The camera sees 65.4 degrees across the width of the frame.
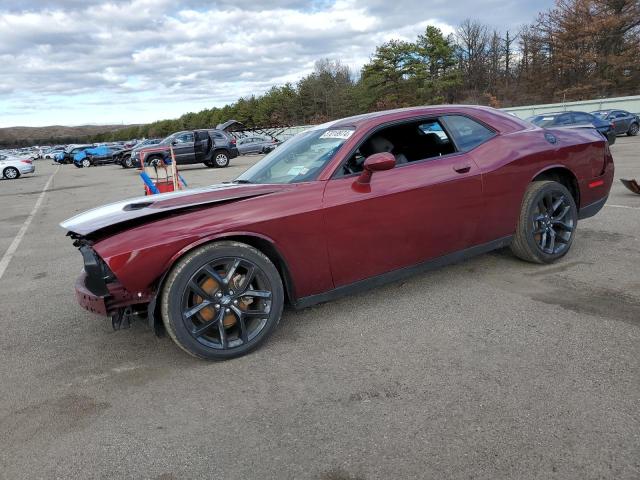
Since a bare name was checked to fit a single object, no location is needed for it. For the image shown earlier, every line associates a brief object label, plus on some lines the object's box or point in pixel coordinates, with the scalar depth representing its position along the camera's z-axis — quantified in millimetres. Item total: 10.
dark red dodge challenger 3037
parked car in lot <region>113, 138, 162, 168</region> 29881
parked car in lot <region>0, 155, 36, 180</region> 26844
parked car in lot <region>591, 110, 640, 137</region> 22469
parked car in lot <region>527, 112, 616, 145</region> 17391
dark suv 22750
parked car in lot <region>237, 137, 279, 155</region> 32812
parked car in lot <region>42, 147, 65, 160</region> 76288
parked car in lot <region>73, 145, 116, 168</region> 35969
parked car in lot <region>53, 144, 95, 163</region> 47172
